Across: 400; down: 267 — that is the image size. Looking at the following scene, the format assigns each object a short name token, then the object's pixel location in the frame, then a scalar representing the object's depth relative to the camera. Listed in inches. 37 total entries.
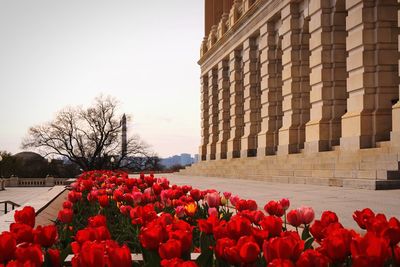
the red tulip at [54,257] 89.9
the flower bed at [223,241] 73.7
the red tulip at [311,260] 73.4
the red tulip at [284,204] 153.5
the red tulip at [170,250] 81.1
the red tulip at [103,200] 199.3
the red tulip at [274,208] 146.0
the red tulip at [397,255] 79.8
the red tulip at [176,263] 67.9
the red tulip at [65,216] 155.8
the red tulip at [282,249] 78.3
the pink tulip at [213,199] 171.0
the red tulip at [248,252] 80.4
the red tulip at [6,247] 85.0
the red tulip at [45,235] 102.6
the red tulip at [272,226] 106.4
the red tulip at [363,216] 109.9
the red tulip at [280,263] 68.1
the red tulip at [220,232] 99.8
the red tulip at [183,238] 91.9
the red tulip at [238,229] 99.5
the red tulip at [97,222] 115.0
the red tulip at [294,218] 129.0
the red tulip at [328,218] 107.0
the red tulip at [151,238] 94.0
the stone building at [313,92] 649.6
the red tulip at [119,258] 73.0
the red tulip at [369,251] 70.5
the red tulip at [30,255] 78.1
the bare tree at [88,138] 2669.8
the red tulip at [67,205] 186.5
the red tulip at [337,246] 83.4
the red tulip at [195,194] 203.5
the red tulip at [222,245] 86.4
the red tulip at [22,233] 100.9
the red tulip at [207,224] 114.5
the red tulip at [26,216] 122.8
